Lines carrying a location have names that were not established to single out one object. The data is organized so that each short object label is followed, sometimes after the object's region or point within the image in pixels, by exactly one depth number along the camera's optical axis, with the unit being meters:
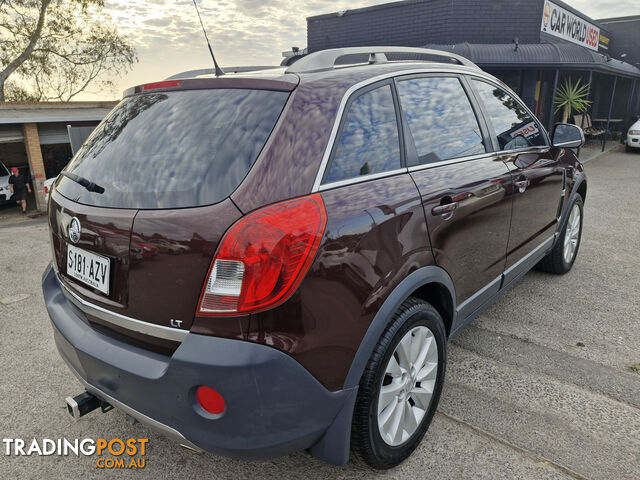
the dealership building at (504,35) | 14.55
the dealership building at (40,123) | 16.56
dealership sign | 17.31
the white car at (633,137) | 16.19
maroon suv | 1.63
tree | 26.42
